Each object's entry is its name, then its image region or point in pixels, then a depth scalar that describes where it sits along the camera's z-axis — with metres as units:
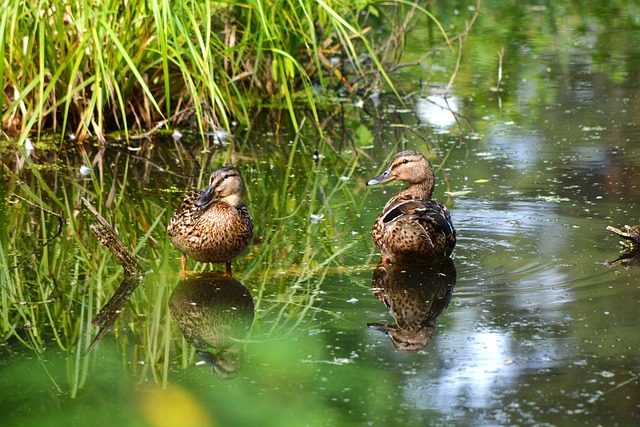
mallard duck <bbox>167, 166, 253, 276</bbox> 11.94
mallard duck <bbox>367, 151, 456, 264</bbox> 12.04
